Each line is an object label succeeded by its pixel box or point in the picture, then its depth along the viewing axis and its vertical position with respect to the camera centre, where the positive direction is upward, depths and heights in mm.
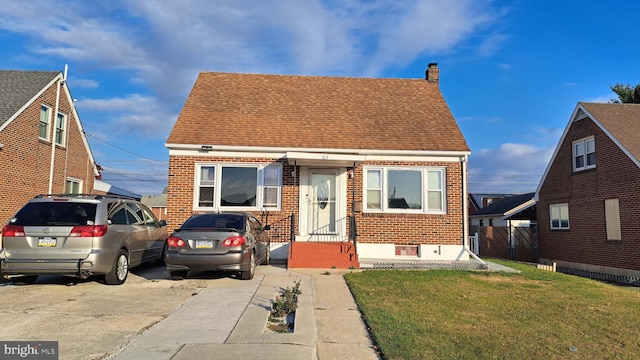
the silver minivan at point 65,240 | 7797 -303
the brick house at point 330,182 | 13164 +1364
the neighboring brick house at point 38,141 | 16078 +3471
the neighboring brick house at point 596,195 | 17812 +1540
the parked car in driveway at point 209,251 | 8766 -529
